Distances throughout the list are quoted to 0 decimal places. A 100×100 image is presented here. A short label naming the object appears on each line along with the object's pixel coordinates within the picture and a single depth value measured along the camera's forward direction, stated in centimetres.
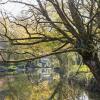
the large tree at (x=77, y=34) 690
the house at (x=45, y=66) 6448
